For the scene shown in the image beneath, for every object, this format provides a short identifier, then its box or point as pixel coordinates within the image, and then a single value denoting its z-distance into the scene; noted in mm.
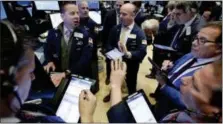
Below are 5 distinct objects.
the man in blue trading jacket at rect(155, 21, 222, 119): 894
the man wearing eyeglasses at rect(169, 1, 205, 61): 1549
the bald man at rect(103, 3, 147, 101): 1709
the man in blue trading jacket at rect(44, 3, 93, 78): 1472
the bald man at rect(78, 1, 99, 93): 1937
